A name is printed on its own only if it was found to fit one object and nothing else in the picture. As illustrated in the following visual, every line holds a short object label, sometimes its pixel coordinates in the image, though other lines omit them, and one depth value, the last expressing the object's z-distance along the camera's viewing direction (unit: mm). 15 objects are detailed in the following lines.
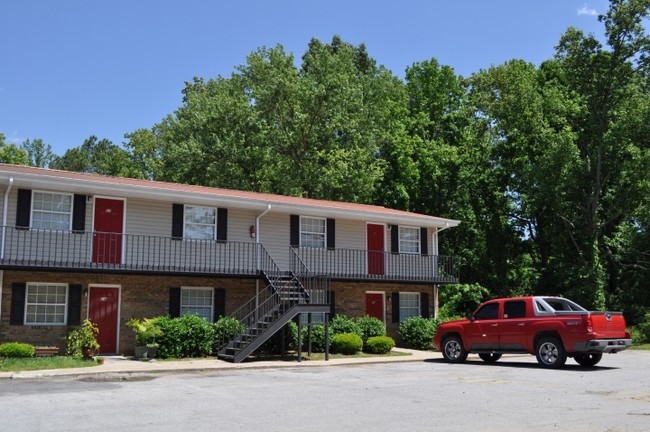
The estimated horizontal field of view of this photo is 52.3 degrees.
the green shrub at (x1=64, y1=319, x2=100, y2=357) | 18938
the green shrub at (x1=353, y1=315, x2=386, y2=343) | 24344
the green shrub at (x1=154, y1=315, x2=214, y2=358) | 20234
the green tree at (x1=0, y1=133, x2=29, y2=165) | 50188
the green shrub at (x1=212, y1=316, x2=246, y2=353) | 21391
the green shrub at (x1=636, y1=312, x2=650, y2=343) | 30625
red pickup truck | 17344
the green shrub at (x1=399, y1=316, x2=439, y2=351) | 26094
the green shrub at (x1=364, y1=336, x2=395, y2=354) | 23297
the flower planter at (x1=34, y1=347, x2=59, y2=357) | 19375
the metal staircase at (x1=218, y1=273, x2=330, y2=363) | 20312
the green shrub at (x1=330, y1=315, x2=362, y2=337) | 23812
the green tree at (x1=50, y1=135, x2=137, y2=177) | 49812
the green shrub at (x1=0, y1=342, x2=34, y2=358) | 18266
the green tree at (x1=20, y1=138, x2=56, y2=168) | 61594
